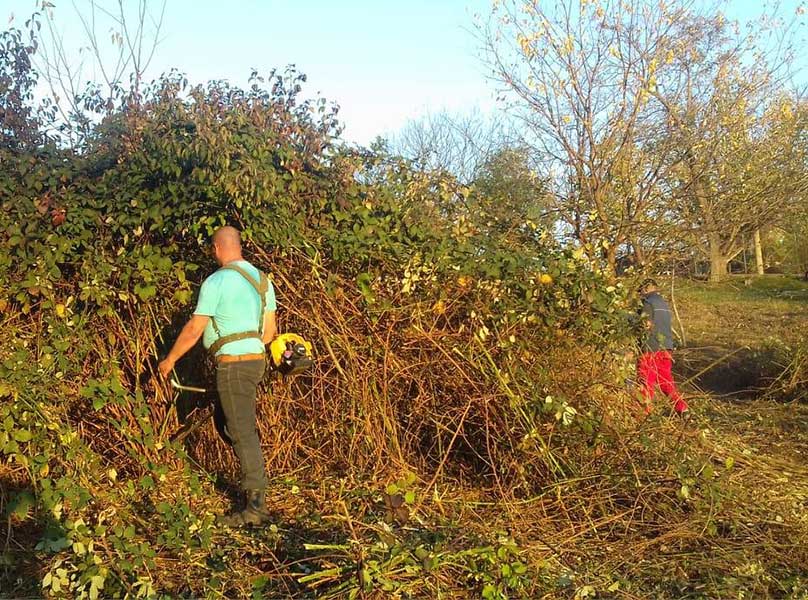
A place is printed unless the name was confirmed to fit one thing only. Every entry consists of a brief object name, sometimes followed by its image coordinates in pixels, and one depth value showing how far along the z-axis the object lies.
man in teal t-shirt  4.80
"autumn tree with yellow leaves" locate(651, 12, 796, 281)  10.17
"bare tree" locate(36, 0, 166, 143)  5.64
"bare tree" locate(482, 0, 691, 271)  9.88
